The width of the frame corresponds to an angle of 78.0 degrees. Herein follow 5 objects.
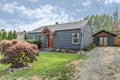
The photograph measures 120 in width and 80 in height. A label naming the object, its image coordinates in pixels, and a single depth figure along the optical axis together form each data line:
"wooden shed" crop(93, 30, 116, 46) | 13.42
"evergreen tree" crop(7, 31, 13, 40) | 13.26
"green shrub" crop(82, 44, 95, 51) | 9.61
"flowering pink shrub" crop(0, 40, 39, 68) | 4.95
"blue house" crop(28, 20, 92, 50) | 9.67
